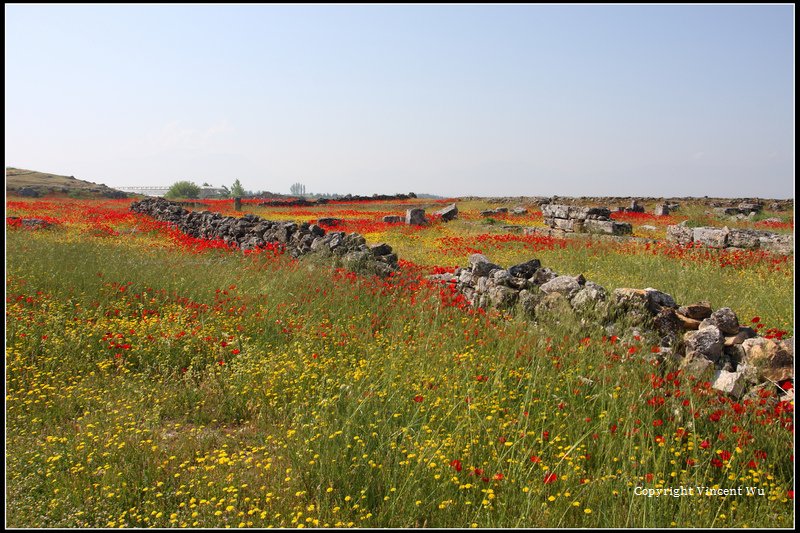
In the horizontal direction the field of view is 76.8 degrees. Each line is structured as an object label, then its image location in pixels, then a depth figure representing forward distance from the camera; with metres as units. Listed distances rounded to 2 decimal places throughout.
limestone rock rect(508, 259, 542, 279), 7.96
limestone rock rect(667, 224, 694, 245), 16.03
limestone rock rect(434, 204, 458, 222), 26.73
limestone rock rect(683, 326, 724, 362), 5.12
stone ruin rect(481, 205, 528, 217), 29.01
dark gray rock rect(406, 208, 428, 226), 24.23
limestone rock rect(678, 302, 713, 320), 5.92
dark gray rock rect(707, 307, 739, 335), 5.42
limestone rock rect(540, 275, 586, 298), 6.84
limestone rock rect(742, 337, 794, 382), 4.70
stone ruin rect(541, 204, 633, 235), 19.52
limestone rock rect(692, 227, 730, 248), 15.02
